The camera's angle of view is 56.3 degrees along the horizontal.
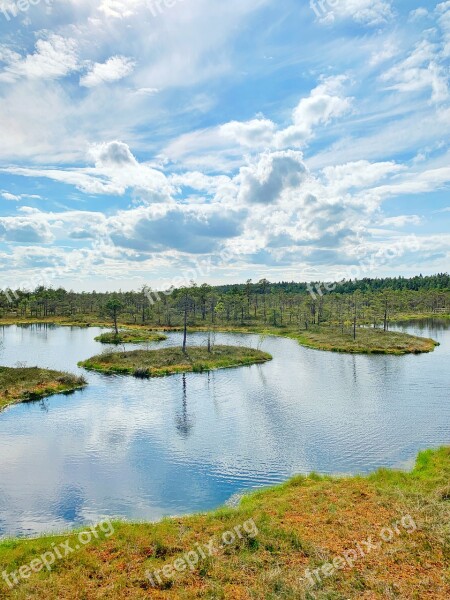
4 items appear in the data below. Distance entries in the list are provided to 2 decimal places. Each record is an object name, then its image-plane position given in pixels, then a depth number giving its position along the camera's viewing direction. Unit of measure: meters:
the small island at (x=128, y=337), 114.88
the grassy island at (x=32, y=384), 57.31
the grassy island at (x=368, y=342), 97.96
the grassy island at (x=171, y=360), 75.44
